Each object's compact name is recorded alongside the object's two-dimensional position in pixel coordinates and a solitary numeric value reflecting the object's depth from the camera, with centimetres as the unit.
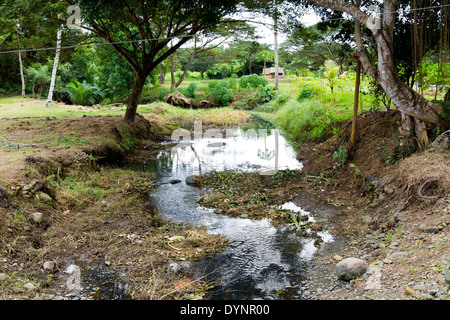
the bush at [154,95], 2220
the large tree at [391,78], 666
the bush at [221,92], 2350
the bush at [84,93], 1873
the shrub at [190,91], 2319
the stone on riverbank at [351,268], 419
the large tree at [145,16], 871
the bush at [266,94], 2305
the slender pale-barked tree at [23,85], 2014
